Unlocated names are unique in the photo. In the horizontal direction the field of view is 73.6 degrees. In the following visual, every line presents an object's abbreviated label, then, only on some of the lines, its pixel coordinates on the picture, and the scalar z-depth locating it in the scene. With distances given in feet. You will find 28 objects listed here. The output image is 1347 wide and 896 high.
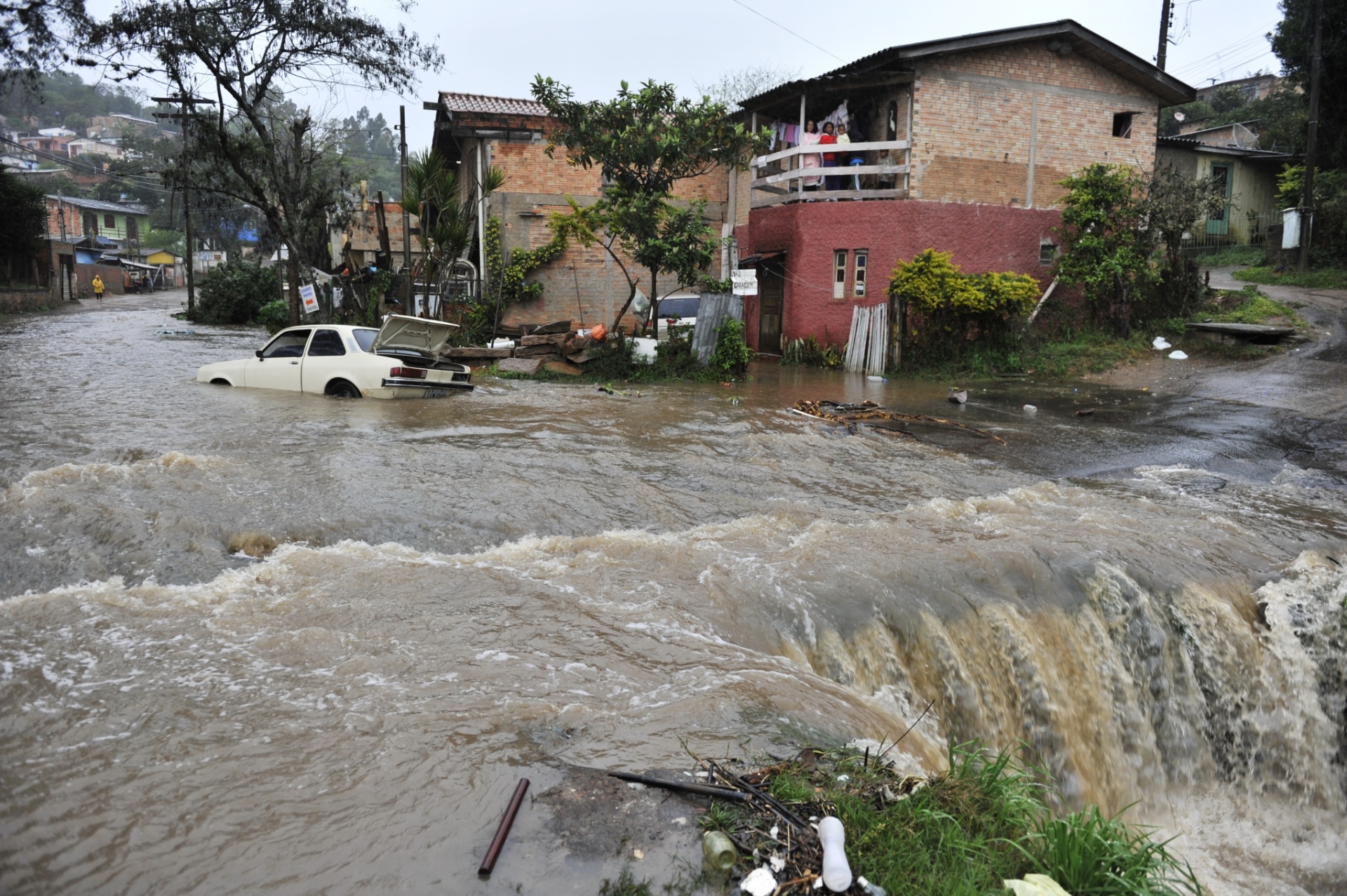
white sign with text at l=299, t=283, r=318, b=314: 77.15
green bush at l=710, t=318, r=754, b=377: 56.75
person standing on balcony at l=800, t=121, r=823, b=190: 66.59
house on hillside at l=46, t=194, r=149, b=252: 189.57
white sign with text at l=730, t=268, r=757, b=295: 58.18
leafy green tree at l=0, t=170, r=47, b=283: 110.11
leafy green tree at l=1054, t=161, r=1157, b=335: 60.34
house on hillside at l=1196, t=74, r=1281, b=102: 152.66
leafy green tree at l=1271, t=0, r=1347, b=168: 82.02
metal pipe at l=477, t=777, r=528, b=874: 9.75
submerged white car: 41.22
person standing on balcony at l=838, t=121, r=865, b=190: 65.16
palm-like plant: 66.54
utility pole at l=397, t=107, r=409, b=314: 75.28
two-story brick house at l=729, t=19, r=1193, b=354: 61.98
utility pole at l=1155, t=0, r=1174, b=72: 114.73
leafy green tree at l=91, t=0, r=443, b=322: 67.41
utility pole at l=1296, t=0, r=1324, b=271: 74.90
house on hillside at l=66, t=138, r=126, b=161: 300.81
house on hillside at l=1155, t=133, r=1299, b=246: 94.38
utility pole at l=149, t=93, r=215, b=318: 71.46
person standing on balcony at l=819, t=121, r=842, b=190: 65.46
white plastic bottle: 9.64
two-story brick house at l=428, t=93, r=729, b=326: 71.51
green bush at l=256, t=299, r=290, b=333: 100.17
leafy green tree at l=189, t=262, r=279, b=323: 110.83
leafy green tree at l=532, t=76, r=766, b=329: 55.06
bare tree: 154.92
